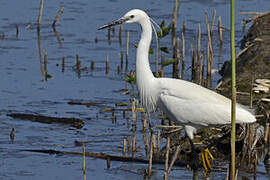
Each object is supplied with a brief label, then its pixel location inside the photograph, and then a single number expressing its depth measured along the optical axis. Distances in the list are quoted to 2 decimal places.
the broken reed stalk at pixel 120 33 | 14.16
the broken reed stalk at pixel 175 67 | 11.71
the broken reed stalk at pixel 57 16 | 15.21
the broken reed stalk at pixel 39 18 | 14.57
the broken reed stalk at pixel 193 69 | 11.50
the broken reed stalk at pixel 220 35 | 13.44
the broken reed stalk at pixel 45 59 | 12.15
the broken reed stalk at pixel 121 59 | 12.39
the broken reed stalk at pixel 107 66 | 12.03
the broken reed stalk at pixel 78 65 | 12.04
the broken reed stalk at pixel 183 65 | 11.41
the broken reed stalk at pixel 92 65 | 12.25
